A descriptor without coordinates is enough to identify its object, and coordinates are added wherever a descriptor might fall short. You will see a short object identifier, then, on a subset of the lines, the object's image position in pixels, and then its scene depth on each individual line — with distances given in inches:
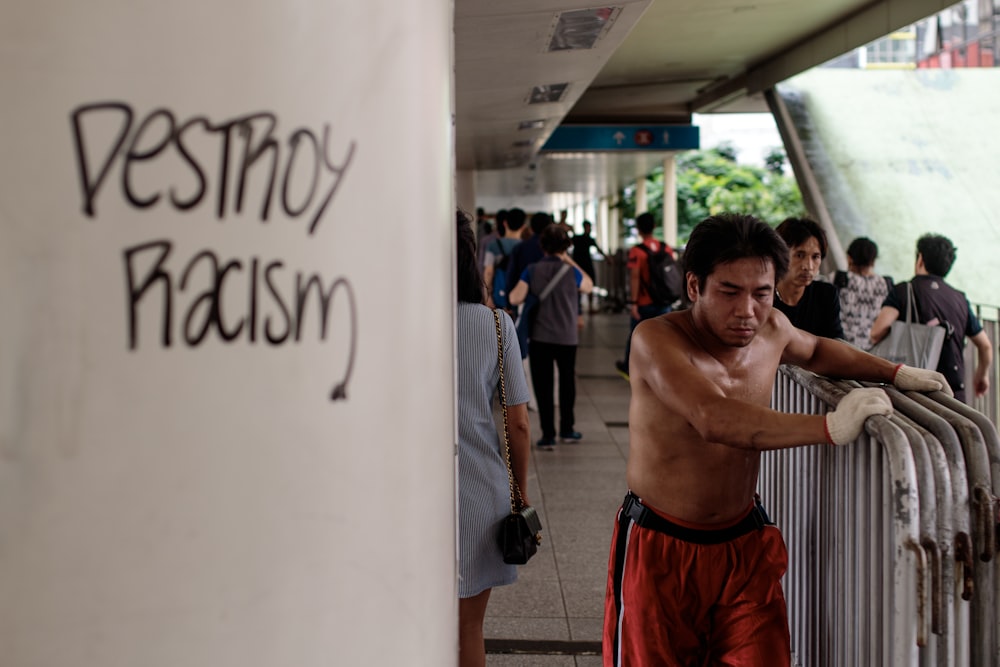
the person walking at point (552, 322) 349.4
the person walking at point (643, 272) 442.6
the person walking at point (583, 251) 508.7
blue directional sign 861.8
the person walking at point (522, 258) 375.2
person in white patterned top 293.6
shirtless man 116.6
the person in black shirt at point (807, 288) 194.1
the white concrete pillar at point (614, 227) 1529.3
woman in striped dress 132.0
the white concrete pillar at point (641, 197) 1275.8
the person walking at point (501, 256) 440.1
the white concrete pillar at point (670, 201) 1099.9
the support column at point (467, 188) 860.6
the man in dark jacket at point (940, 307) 260.7
